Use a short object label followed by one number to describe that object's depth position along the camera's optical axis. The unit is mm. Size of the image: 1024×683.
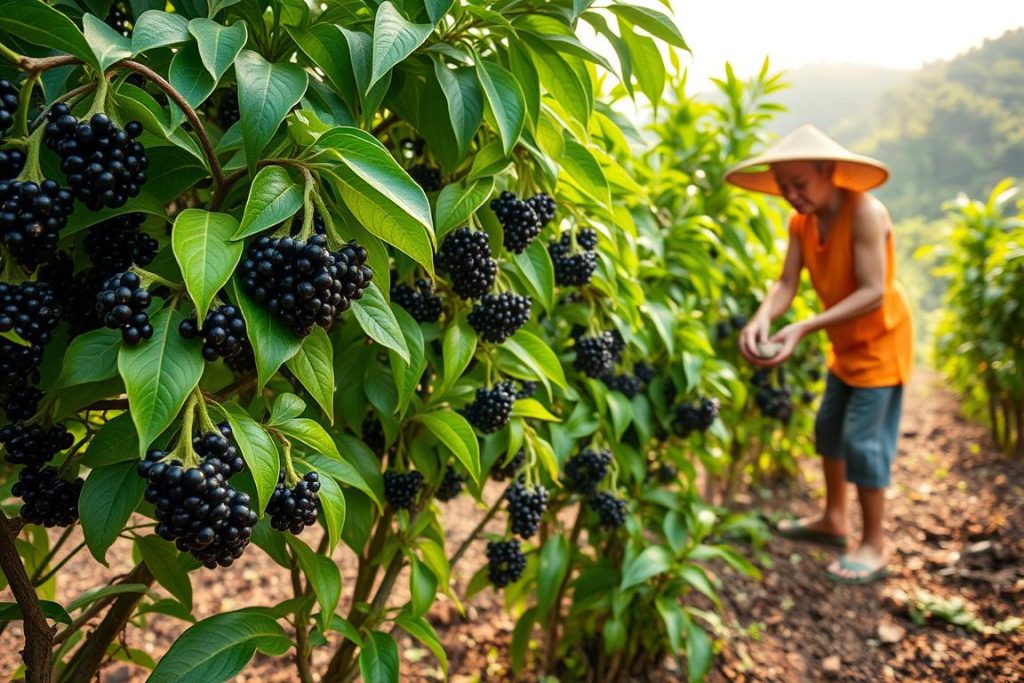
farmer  3086
